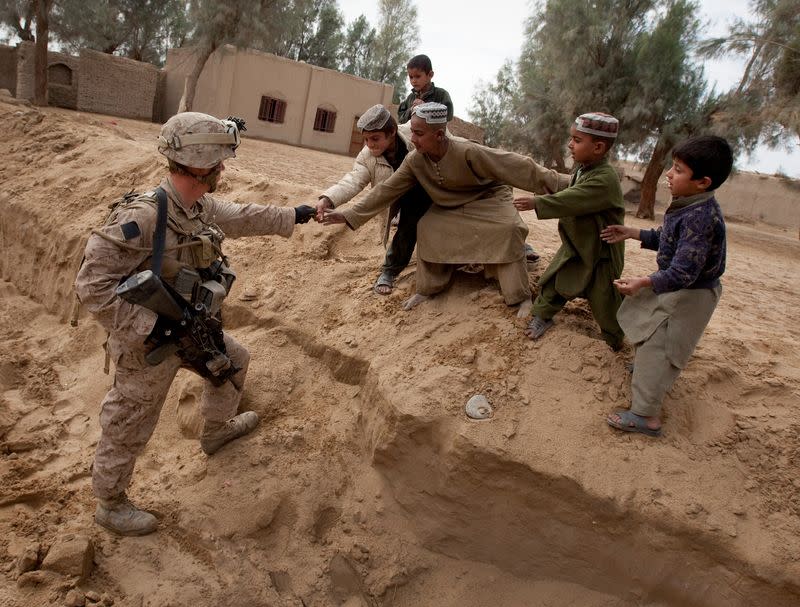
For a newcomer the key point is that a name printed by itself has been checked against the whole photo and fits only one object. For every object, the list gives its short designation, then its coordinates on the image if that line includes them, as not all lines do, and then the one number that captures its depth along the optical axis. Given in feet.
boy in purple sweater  8.42
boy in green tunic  9.78
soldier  8.71
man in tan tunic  11.14
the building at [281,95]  56.18
